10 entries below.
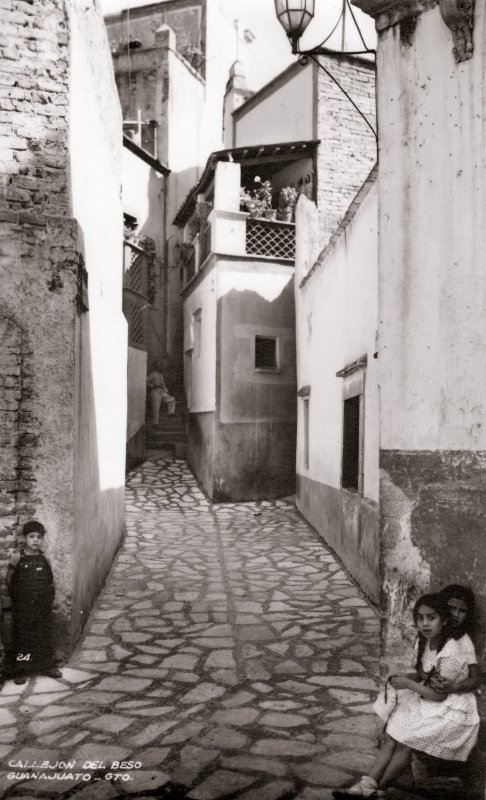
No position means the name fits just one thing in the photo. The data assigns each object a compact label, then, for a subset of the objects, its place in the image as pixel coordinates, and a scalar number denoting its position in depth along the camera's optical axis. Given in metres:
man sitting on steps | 18.77
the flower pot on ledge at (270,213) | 14.95
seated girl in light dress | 3.41
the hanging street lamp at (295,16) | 5.77
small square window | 15.06
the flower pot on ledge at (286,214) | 15.17
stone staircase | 18.05
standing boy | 5.20
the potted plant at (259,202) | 14.88
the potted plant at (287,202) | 15.21
